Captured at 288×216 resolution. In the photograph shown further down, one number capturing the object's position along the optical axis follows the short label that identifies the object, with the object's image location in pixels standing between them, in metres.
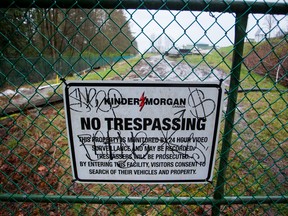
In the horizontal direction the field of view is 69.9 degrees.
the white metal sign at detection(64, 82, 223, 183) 1.30
